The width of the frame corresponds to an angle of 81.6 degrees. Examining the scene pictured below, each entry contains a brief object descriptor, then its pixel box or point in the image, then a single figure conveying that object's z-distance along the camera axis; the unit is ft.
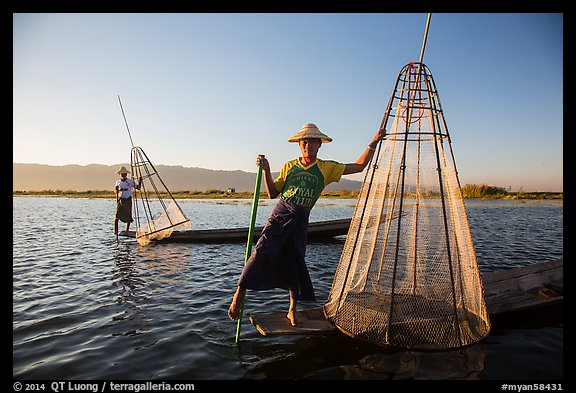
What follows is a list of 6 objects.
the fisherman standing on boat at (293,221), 13.43
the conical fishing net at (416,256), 13.47
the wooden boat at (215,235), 42.19
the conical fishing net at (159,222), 37.96
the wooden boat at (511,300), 13.78
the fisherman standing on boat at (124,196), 40.44
